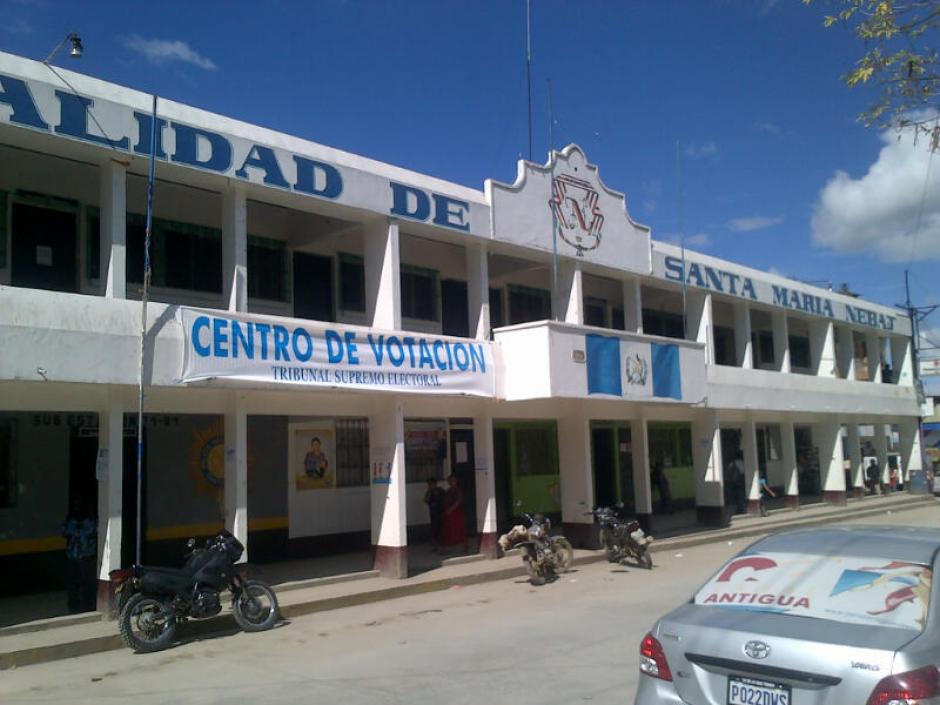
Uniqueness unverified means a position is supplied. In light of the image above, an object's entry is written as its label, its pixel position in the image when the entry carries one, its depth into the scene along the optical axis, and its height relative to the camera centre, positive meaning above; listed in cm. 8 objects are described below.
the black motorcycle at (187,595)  1002 -188
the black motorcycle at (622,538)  1636 -203
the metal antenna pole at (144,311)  1072 +181
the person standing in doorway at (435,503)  1733 -131
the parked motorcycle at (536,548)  1462 -193
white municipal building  1145 +164
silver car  408 -106
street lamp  1102 +526
